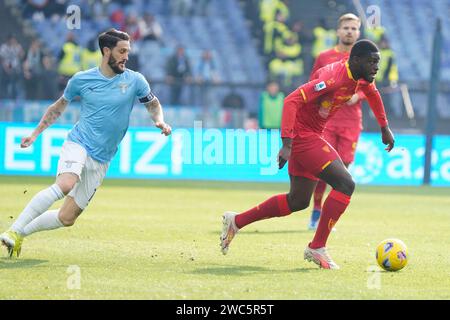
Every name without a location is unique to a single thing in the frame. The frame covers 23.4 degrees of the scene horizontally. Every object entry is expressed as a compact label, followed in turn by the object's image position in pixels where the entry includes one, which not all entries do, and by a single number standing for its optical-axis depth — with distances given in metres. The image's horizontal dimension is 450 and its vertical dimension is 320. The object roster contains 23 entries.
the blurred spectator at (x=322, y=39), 27.19
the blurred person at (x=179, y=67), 25.37
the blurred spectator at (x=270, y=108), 23.58
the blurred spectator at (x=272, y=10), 28.03
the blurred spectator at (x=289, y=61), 26.77
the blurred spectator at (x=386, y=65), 25.94
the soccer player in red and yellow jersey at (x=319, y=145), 9.42
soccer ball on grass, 9.27
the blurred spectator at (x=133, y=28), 26.97
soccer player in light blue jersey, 9.62
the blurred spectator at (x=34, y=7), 28.12
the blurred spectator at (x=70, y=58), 24.77
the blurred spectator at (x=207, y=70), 26.36
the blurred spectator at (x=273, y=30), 27.52
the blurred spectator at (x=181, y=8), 29.95
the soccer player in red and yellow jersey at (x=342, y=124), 13.02
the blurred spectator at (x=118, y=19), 27.42
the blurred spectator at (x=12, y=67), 23.78
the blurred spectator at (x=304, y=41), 27.39
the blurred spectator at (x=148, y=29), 27.28
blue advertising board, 21.92
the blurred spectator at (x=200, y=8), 30.28
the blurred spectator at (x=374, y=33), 27.02
